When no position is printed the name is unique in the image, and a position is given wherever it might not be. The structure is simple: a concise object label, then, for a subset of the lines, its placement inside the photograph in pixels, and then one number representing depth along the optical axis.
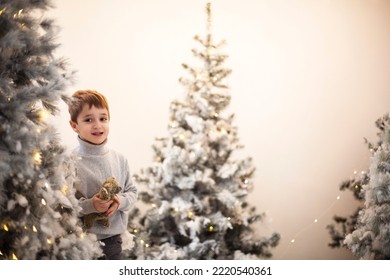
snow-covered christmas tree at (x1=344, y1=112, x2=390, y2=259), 3.35
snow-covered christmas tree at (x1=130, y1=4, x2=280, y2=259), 3.79
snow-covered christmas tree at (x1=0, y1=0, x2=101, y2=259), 2.55
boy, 3.14
